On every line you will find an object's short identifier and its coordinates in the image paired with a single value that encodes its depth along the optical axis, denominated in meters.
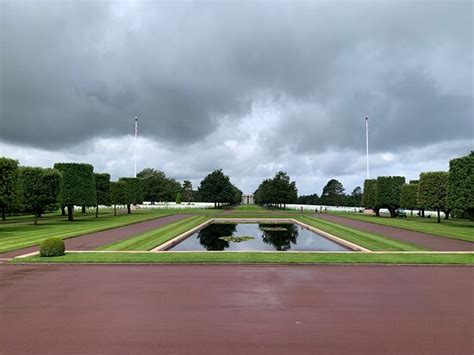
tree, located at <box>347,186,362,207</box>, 118.79
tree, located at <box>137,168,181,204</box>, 120.81
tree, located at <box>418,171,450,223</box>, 40.59
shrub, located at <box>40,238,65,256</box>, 16.27
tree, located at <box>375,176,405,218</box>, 54.84
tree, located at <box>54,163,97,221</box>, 41.81
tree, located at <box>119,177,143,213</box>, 62.69
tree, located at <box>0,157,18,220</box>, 28.77
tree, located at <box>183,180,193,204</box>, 170.75
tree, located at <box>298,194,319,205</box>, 159.00
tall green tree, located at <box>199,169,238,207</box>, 83.75
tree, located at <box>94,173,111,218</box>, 55.12
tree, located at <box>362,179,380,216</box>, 58.75
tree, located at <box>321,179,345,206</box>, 127.69
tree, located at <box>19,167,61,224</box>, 36.47
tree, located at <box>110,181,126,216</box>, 61.06
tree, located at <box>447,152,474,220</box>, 32.12
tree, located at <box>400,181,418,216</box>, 50.78
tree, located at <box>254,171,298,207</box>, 86.00
